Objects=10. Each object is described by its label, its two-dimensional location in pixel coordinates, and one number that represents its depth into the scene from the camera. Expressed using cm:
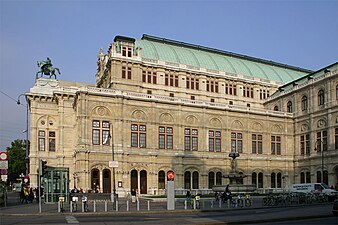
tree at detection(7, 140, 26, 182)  10594
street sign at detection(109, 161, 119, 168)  4238
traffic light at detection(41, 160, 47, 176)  3077
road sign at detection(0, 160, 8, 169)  3113
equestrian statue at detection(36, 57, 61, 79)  7562
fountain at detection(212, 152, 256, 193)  4858
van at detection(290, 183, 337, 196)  4722
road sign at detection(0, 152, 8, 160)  3147
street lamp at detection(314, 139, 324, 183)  6969
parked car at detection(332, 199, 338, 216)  2400
